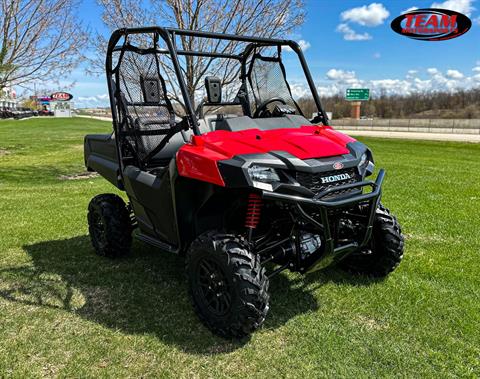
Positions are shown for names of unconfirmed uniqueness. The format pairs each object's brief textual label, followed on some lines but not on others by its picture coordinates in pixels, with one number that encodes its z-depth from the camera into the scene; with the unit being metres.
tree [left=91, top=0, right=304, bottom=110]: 8.62
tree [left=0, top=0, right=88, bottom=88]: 10.36
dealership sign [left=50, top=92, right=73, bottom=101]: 108.88
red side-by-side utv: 2.96
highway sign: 74.69
